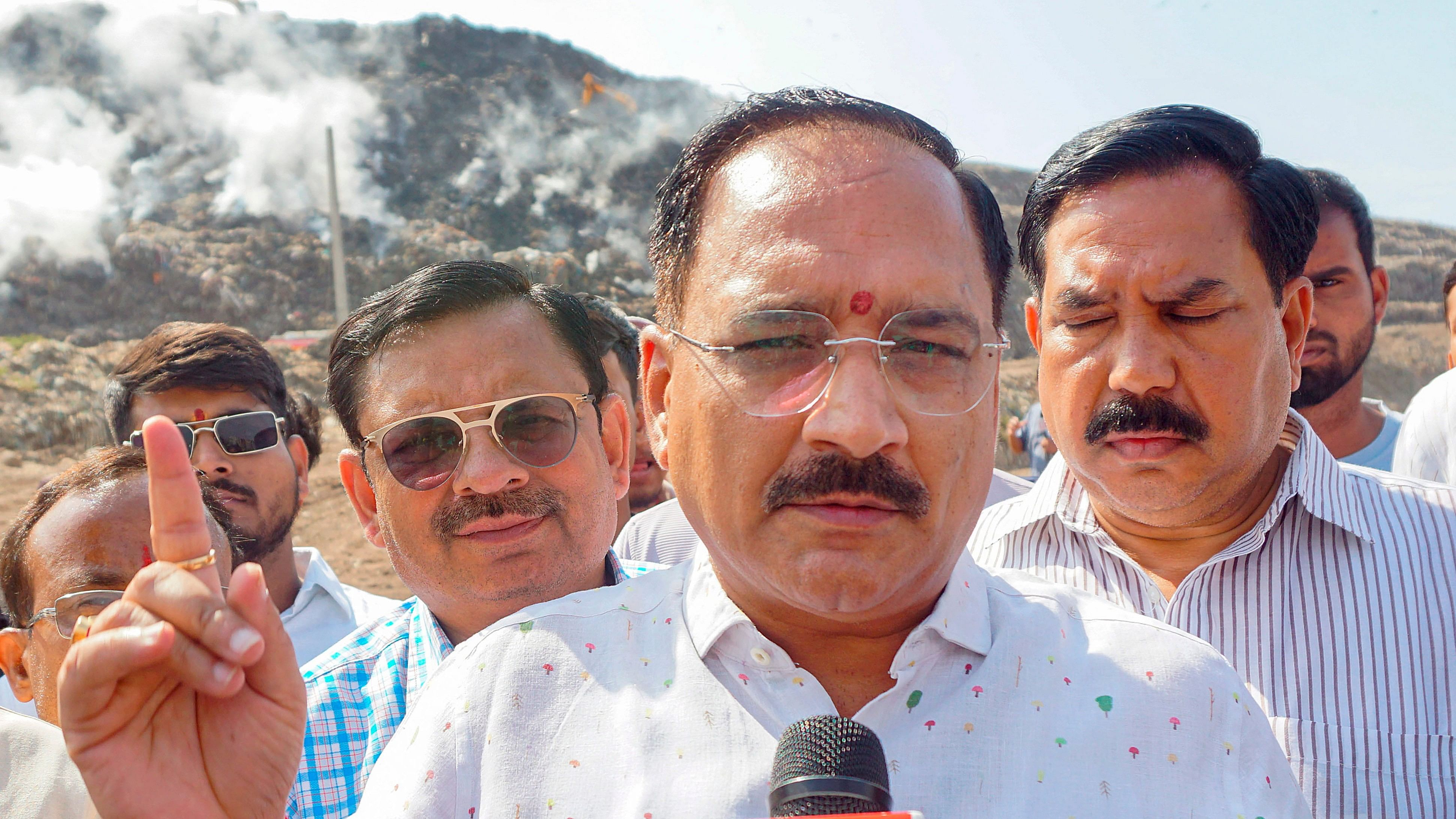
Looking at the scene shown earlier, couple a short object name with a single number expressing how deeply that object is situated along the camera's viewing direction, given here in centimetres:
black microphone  115
